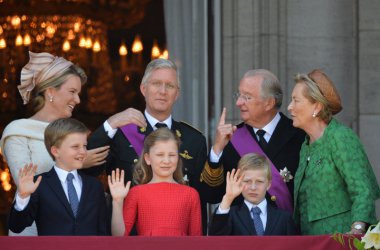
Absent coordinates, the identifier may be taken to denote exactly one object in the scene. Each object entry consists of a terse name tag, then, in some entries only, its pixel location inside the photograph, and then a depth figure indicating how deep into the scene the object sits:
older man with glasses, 16.31
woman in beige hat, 15.98
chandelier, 25.31
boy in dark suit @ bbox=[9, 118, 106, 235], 14.95
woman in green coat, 15.48
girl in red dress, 15.02
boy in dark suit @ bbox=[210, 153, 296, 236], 15.43
